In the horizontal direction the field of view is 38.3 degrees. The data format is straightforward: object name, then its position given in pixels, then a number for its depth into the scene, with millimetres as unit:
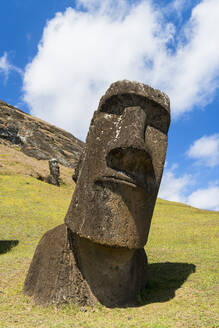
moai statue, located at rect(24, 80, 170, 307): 6297
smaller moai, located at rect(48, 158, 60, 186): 38188
